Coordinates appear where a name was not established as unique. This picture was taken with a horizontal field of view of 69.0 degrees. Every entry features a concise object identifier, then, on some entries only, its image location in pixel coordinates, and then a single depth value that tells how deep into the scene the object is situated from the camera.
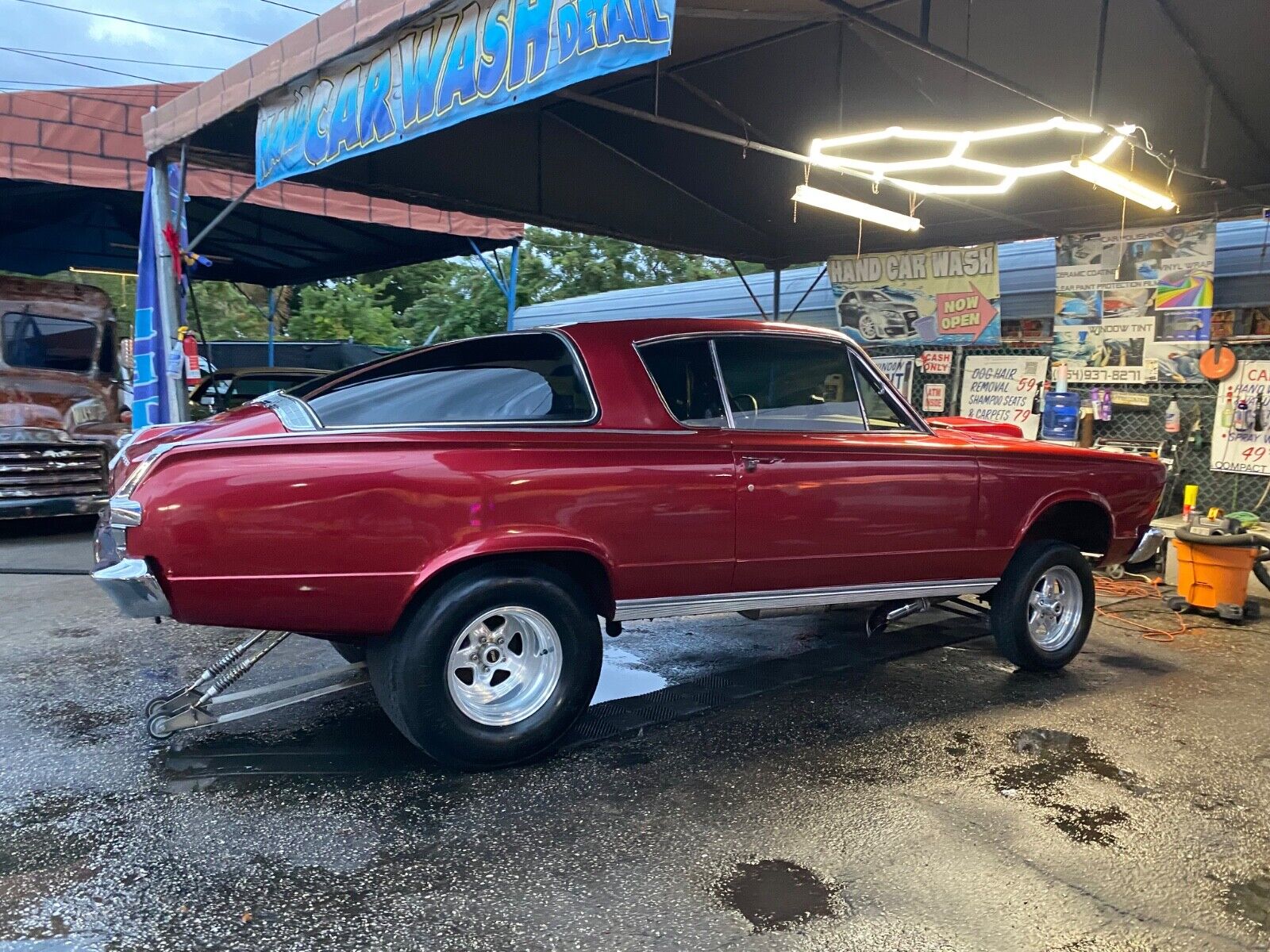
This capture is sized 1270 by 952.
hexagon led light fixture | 6.06
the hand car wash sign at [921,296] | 10.07
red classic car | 3.26
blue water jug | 9.37
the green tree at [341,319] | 22.55
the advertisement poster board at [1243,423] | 8.13
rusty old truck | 8.96
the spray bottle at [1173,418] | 8.62
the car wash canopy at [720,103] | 5.33
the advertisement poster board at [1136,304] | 8.48
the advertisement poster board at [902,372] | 11.00
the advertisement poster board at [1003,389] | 9.84
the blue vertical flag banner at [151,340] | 8.00
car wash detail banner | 4.29
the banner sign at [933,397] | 10.80
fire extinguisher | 7.96
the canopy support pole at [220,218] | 7.94
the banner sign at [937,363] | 10.66
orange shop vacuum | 6.61
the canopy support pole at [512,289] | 12.66
